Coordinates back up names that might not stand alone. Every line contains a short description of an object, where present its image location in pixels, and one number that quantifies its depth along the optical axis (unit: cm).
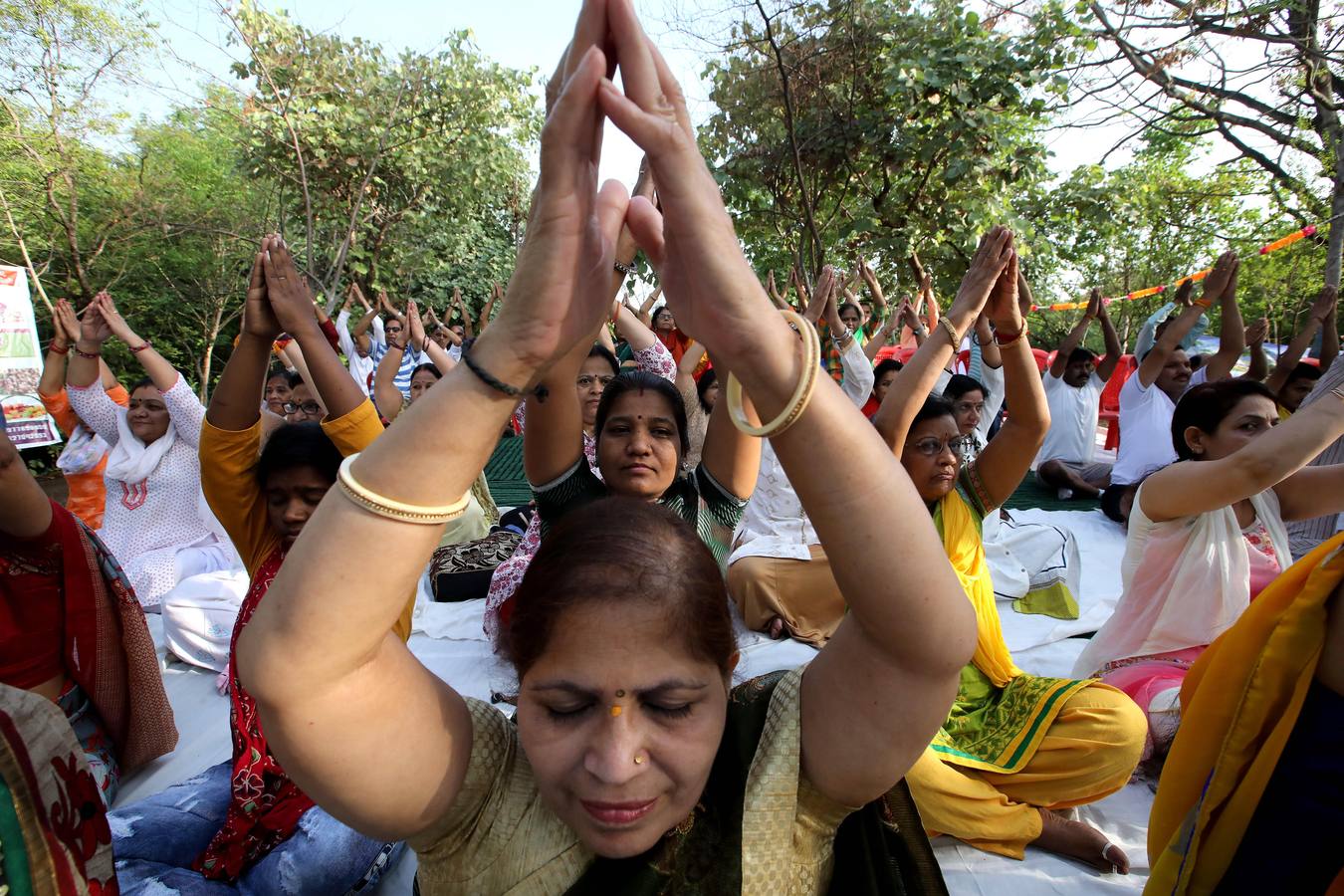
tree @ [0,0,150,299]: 855
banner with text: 646
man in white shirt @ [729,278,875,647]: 387
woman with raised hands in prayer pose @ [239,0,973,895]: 84
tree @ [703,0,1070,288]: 655
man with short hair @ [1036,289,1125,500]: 693
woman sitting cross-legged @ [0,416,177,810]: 206
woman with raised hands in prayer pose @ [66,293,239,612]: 392
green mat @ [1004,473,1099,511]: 668
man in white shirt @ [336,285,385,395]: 787
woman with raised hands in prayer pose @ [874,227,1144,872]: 217
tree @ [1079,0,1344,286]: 549
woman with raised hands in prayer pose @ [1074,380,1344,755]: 248
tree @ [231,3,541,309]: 873
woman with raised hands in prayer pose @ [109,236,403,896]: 185
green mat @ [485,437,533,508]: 679
